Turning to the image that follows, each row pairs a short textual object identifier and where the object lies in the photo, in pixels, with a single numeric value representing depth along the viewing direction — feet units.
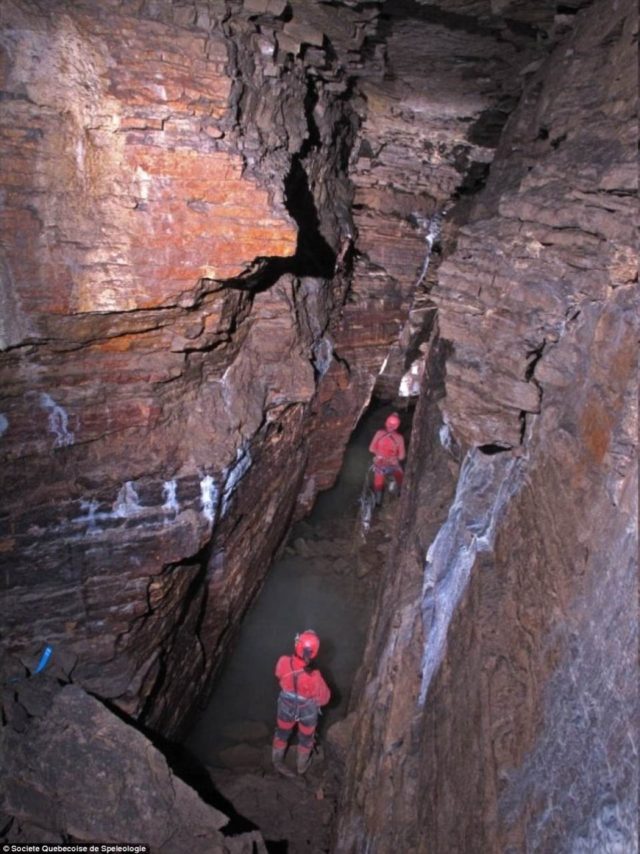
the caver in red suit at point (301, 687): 18.16
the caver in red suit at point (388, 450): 28.95
